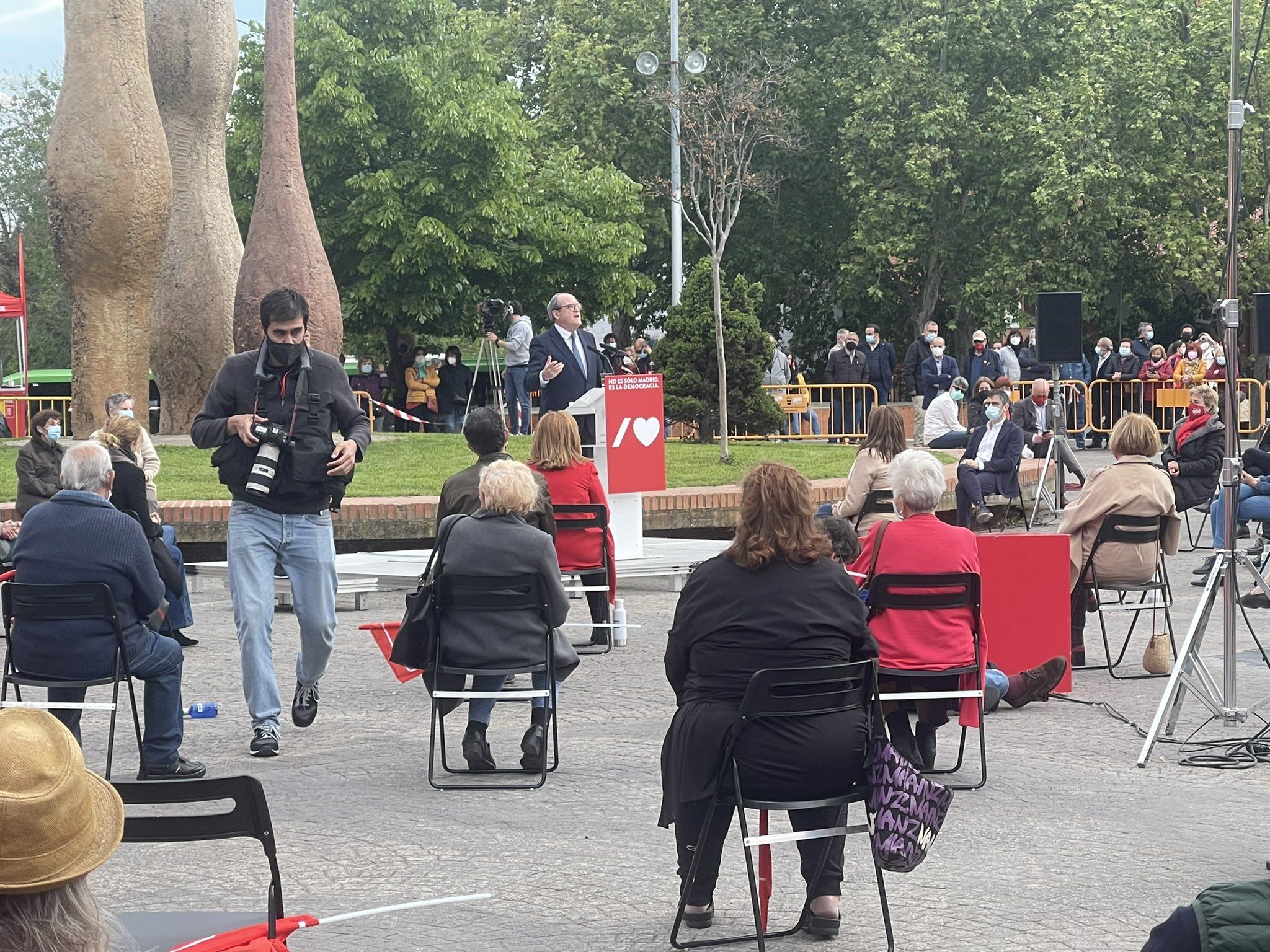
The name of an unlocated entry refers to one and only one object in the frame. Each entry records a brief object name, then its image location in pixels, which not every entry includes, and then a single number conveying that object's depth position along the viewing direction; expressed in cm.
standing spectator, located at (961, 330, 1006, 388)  2642
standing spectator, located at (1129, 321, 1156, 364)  3105
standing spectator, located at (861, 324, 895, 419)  2802
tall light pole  3046
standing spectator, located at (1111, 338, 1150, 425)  2880
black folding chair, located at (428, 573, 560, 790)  718
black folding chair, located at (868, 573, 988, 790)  699
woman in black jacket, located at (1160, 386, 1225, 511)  1478
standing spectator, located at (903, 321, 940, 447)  2681
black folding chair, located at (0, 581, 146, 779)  681
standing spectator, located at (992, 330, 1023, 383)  2794
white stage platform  1268
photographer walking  773
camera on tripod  2603
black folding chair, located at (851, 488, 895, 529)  1073
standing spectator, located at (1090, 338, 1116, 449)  2872
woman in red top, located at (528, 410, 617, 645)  1037
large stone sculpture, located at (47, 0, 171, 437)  1839
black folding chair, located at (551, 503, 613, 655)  1027
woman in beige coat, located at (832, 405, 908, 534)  1066
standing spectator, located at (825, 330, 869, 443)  2708
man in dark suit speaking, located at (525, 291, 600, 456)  1276
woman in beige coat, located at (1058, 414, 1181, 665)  964
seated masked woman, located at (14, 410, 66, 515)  1241
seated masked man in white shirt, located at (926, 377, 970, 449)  2028
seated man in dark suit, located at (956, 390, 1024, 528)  1673
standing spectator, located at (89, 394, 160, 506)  1211
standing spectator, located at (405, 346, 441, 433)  2883
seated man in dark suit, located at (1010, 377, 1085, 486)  1800
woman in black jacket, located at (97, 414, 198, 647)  902
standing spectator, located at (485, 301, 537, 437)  2373
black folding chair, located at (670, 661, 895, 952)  500
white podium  1298
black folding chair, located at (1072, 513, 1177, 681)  957
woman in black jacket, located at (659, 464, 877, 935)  505
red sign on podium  1188
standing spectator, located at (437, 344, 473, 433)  2798
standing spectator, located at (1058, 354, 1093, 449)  2838
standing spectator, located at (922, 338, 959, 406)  2667
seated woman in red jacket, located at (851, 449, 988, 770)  701
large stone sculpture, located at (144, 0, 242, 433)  2105
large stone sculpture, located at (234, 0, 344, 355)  1950
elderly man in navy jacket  688
